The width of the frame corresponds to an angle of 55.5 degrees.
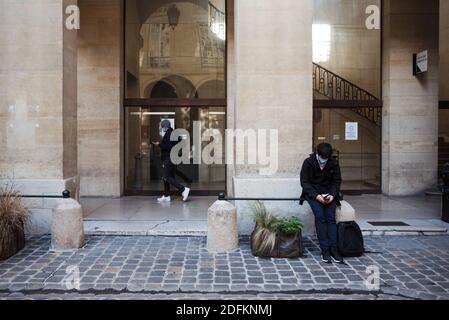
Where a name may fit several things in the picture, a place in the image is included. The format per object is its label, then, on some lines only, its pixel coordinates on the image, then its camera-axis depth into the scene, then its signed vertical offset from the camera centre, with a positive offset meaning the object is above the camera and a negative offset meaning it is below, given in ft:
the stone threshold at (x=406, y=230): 26.55 -5.17
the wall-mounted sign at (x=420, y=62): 38.50 +7.82
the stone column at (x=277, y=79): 26.73 +4.30
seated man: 21.93 -2.36
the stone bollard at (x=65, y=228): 23.61 -4.50
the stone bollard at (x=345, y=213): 22.66 -3.53
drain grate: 27.63 -5.02
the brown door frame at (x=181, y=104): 40.47 +4.10
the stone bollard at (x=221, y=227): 22.99 -4.33
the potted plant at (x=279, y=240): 22.26 -4.87
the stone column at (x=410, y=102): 40.52 +4.29
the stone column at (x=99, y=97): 39.45 +4.62
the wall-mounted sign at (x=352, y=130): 42.27 +1.70
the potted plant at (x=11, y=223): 22.13 -4.15
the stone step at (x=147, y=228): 26.50 -5.11
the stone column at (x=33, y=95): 27.12 +3.30
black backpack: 22.00 -4.83
